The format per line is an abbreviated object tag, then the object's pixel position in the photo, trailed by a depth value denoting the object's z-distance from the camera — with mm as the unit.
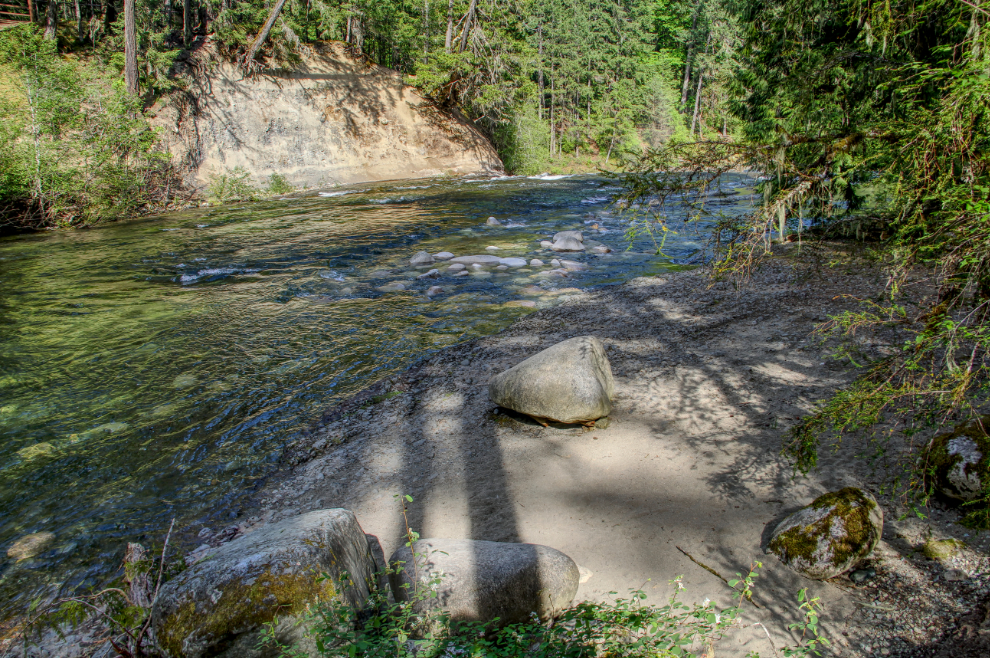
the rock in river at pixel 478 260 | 12102
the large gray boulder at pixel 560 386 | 5219
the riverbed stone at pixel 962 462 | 3389
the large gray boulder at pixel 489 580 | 3120
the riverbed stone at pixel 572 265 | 11781
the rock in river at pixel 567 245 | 13352
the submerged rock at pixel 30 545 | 4051
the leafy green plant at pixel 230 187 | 23375
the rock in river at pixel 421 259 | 12320
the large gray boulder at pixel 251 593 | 2721
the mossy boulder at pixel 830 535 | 3193
